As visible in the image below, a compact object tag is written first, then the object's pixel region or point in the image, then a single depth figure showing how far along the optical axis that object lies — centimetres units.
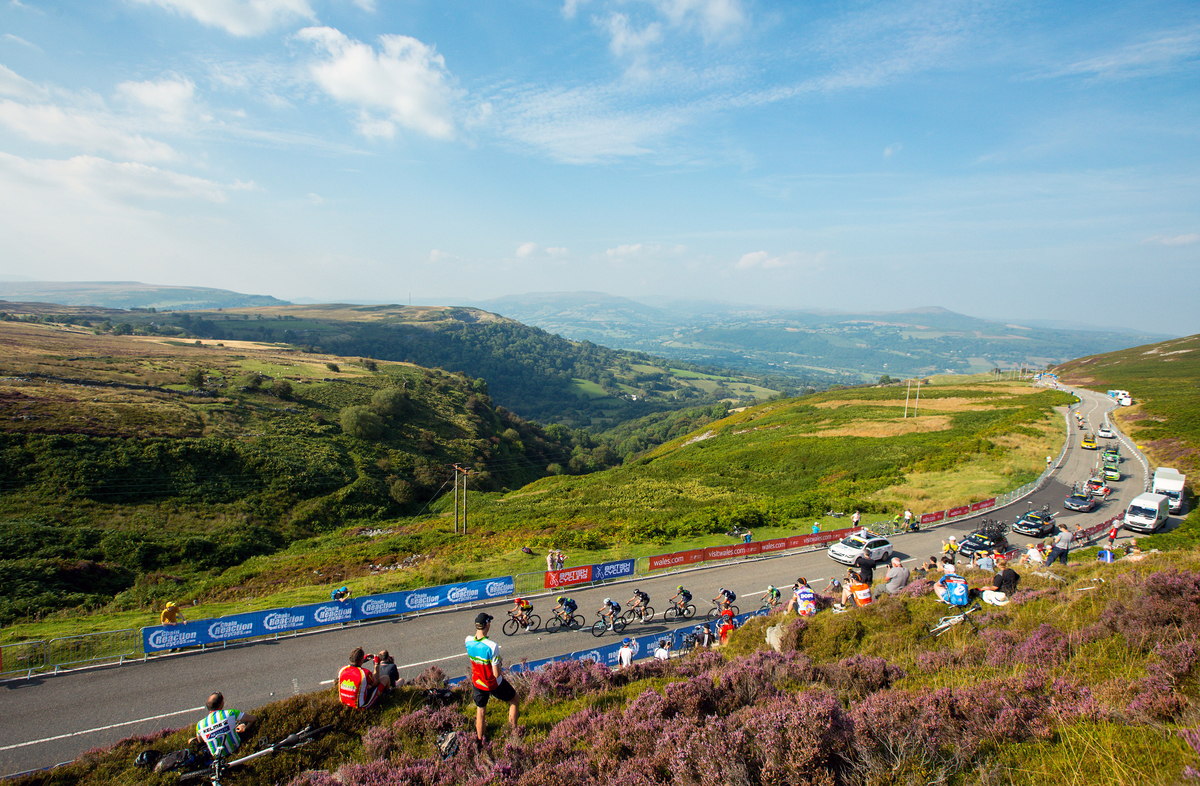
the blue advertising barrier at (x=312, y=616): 1584
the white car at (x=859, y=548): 2456
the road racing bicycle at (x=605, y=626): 1776
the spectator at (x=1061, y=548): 2019
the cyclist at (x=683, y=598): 1869
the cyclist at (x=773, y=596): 1908
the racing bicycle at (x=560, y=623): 1819
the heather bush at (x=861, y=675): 786
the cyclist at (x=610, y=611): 1784
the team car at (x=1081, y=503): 3047
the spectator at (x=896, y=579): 1495
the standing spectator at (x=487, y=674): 781
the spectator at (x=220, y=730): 742
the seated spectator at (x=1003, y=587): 1267
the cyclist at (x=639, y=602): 1853
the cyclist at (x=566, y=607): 1767
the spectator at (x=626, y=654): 1399
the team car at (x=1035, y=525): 2688
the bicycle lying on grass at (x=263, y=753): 721
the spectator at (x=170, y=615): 1678
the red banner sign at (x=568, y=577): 2183
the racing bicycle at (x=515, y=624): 1781
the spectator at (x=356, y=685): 856
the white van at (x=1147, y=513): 2517
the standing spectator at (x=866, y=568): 1425
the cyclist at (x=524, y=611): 1766
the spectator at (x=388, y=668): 952
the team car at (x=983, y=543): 2447
